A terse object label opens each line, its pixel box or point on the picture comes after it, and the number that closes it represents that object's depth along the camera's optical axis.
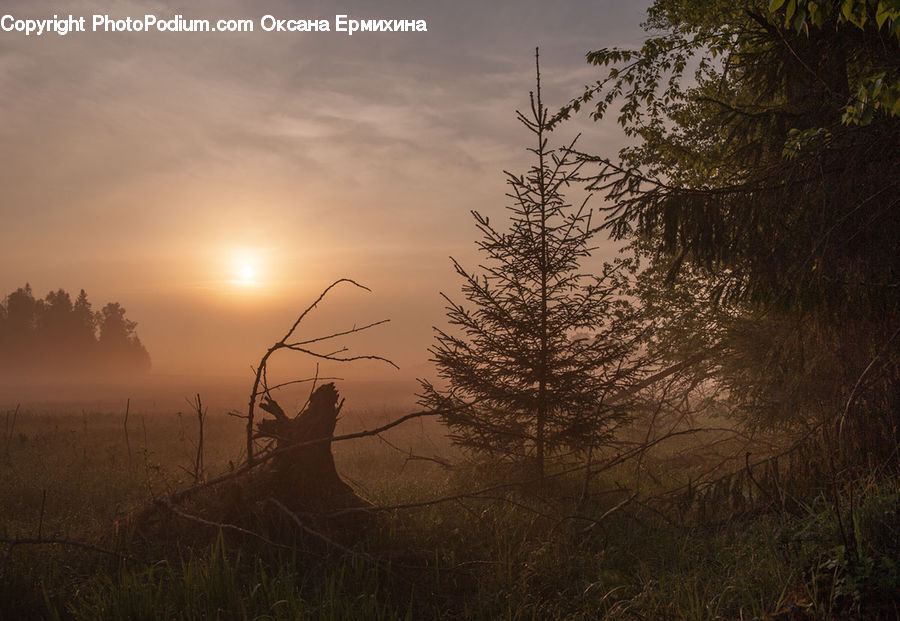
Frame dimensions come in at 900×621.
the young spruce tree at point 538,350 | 9.48
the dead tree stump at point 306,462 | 7.22
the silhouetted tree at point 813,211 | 6.55
